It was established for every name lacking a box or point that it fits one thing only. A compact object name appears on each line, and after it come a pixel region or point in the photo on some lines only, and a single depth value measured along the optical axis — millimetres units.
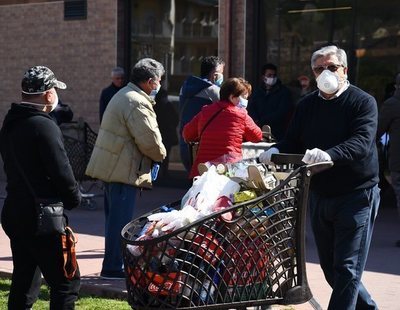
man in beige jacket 15891
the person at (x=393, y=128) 19812
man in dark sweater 11406
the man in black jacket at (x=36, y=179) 11711
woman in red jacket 16312
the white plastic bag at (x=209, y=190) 10680
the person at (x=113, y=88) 27078
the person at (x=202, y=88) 18203
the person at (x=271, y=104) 24578
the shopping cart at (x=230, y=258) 9891
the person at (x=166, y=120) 30891
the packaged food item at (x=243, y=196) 10742
